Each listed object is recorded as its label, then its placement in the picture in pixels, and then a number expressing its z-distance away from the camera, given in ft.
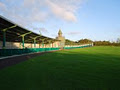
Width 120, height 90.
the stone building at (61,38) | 129.15
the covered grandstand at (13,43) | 34.41
